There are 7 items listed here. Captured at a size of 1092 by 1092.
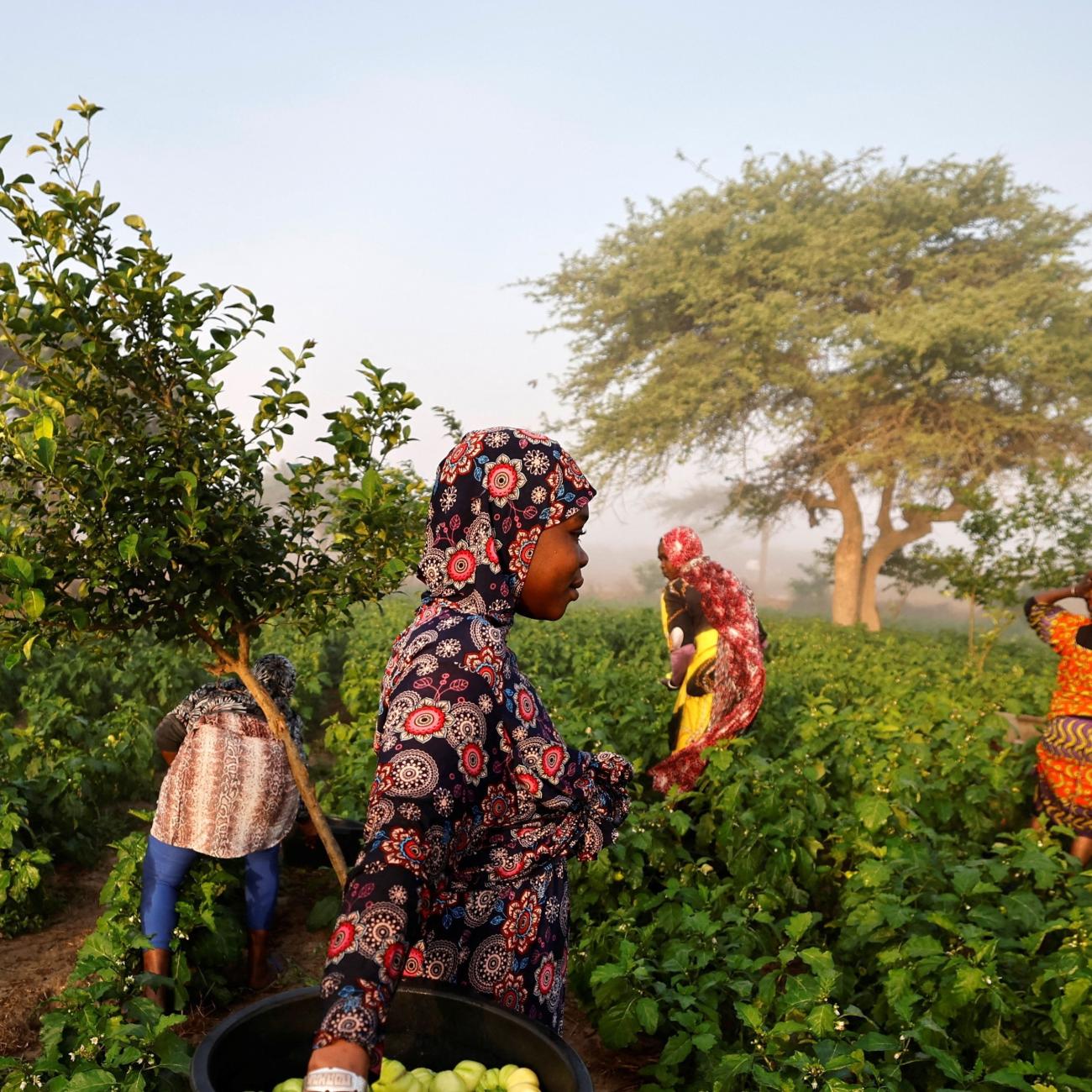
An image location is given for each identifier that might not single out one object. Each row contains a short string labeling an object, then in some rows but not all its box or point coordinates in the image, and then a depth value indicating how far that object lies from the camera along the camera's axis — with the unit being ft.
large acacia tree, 65.31
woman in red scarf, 18.79
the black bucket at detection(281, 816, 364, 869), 15.06
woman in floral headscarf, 4.92
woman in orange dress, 17.16
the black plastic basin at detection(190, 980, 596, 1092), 5.64
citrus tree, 9.06
